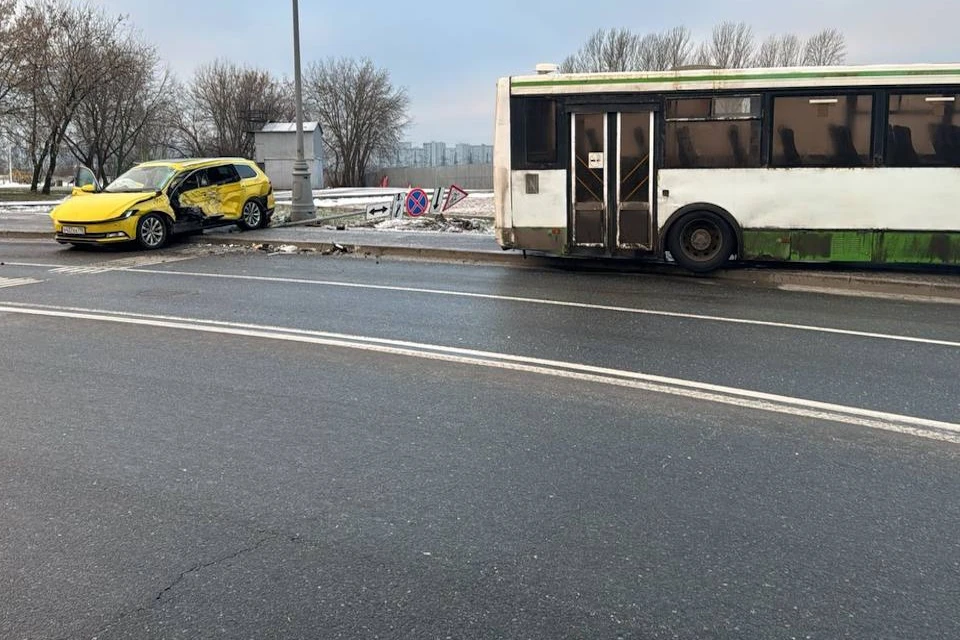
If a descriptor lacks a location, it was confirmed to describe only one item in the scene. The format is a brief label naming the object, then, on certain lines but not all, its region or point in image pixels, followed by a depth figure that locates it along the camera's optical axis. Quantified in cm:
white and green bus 1056
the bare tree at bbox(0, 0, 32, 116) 3350
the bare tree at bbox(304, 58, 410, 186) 7425
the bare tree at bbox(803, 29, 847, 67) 5059
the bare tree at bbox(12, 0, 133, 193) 3825
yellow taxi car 1420
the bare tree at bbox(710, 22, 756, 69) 5279
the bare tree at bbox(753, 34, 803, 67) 5125
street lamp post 1931
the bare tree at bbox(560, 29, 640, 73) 5759
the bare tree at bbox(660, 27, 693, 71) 5491
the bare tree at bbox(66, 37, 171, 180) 4259
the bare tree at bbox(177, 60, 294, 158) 6619
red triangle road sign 2086
